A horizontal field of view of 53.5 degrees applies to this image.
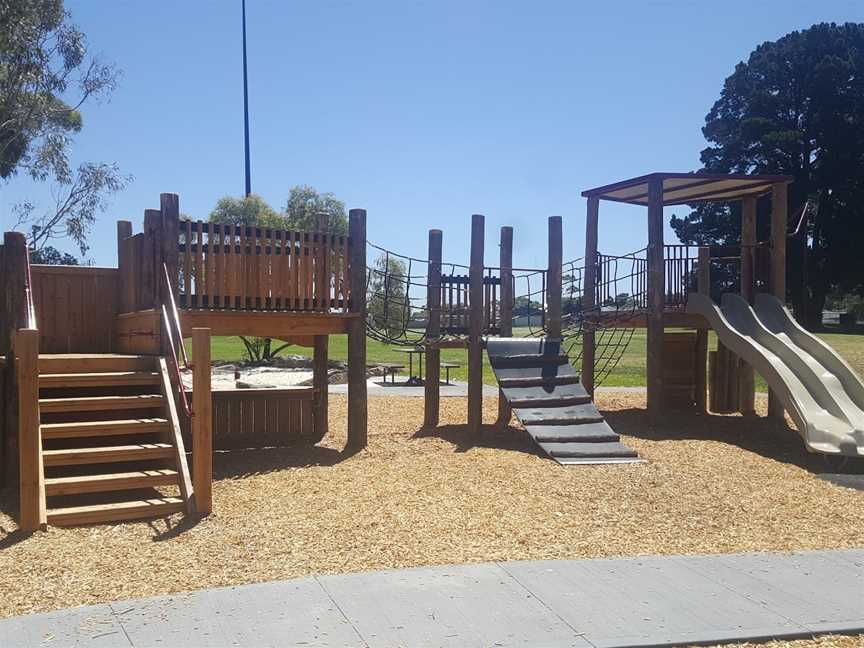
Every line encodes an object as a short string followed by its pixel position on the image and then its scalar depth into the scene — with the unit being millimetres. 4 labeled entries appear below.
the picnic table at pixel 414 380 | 20891
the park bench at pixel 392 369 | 21625
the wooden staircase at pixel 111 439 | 7152
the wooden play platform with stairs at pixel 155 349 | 7188
